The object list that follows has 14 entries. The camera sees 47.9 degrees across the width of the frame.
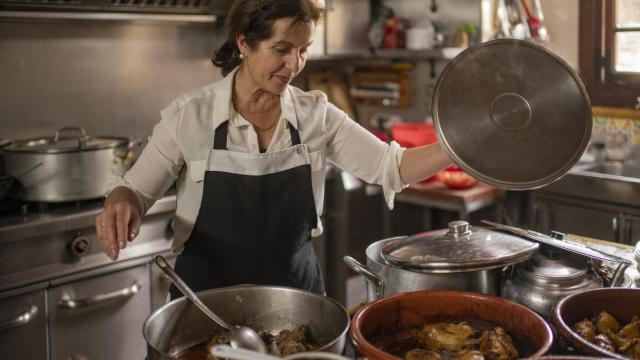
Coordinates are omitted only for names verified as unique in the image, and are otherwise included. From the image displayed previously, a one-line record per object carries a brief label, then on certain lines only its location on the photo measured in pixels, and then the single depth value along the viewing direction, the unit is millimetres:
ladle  1307
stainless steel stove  2650
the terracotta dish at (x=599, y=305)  1324
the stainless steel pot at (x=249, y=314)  1357
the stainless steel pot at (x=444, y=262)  1432
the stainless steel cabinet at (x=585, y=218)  3305
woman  1883
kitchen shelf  4027
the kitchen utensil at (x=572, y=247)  1463
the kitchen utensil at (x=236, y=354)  1022
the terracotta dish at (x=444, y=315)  1288
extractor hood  2984
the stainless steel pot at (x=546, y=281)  1402
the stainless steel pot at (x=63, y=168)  2801
